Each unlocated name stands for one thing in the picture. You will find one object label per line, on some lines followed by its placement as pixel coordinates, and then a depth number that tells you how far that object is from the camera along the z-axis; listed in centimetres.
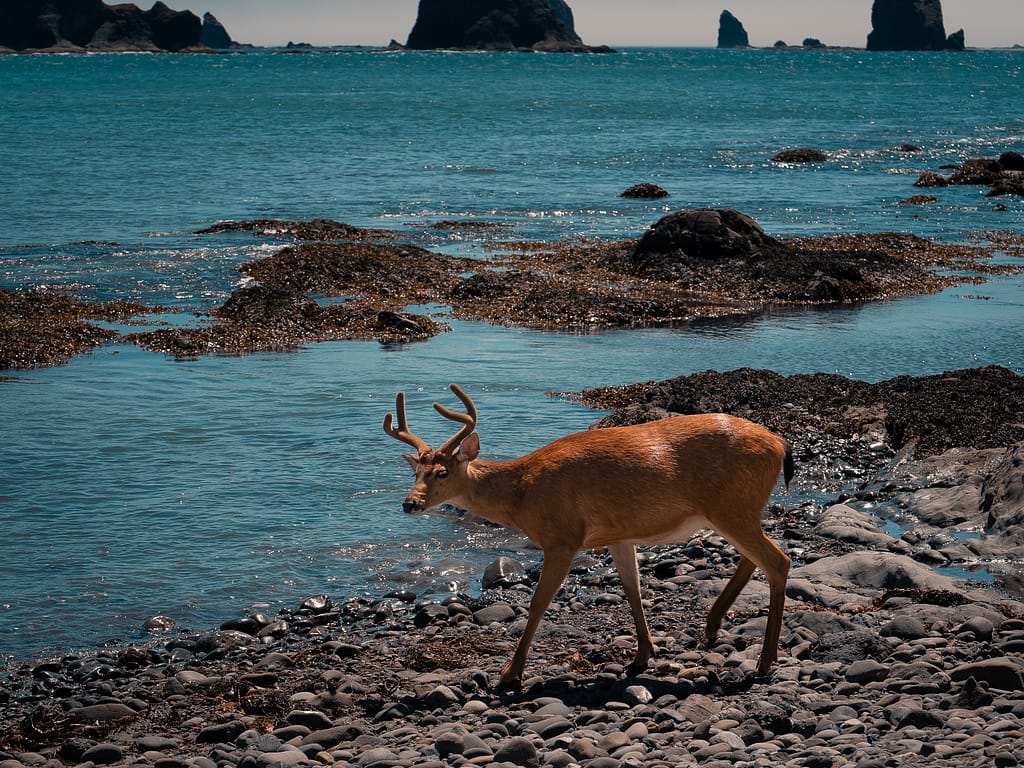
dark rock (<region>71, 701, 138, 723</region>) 860
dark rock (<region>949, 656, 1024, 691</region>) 764
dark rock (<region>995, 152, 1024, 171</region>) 4900
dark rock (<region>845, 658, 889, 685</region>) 812
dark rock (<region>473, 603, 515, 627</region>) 1030
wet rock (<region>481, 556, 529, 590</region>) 1123
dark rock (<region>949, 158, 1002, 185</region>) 4703
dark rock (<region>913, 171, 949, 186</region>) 4678
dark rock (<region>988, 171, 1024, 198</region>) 4328
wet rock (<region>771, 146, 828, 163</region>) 5678
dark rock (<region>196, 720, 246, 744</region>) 812
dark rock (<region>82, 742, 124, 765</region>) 789
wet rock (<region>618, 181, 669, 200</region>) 4294
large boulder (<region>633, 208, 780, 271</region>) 2716
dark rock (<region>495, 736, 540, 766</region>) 718
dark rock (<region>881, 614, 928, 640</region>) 885
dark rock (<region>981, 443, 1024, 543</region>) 1138
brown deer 852
